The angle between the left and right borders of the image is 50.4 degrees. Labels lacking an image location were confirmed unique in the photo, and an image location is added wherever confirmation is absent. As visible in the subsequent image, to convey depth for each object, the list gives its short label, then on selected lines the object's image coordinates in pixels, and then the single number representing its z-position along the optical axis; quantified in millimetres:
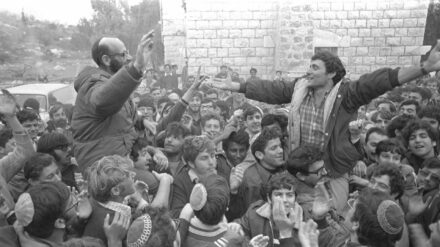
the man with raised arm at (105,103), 2822
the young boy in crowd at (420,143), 4312
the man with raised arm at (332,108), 3600
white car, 9484
